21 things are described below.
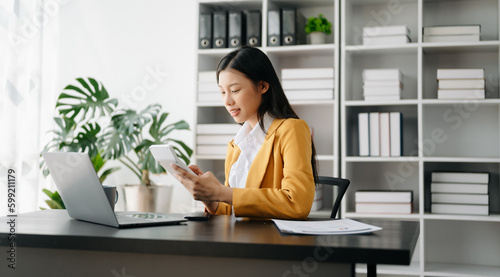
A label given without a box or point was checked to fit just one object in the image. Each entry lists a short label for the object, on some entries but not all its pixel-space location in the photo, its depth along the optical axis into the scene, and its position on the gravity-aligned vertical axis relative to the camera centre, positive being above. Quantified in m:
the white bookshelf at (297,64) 3.20 +0.58
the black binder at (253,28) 3.16 +0.76
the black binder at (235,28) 3.16 +0.76
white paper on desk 1.17 -0.19
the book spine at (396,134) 2.97 +0.10
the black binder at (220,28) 3.19 +0.77
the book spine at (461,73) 2.89 +0.45
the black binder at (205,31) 3.22 +0.75
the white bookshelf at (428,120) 3.01 +0.20
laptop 1.24 -0.12
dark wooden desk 1.01 -0.21
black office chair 2.02 -0.13
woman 1.45 +0.00
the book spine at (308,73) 3.04 +0.47
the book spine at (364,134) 3.02 +0.10
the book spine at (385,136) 2.99 +0.09
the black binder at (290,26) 3.09 +0.76
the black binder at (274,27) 3.12 +0.76
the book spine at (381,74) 2.97 +0.46
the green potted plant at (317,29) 3.13 +0.76
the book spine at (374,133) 3.01 +0.11
